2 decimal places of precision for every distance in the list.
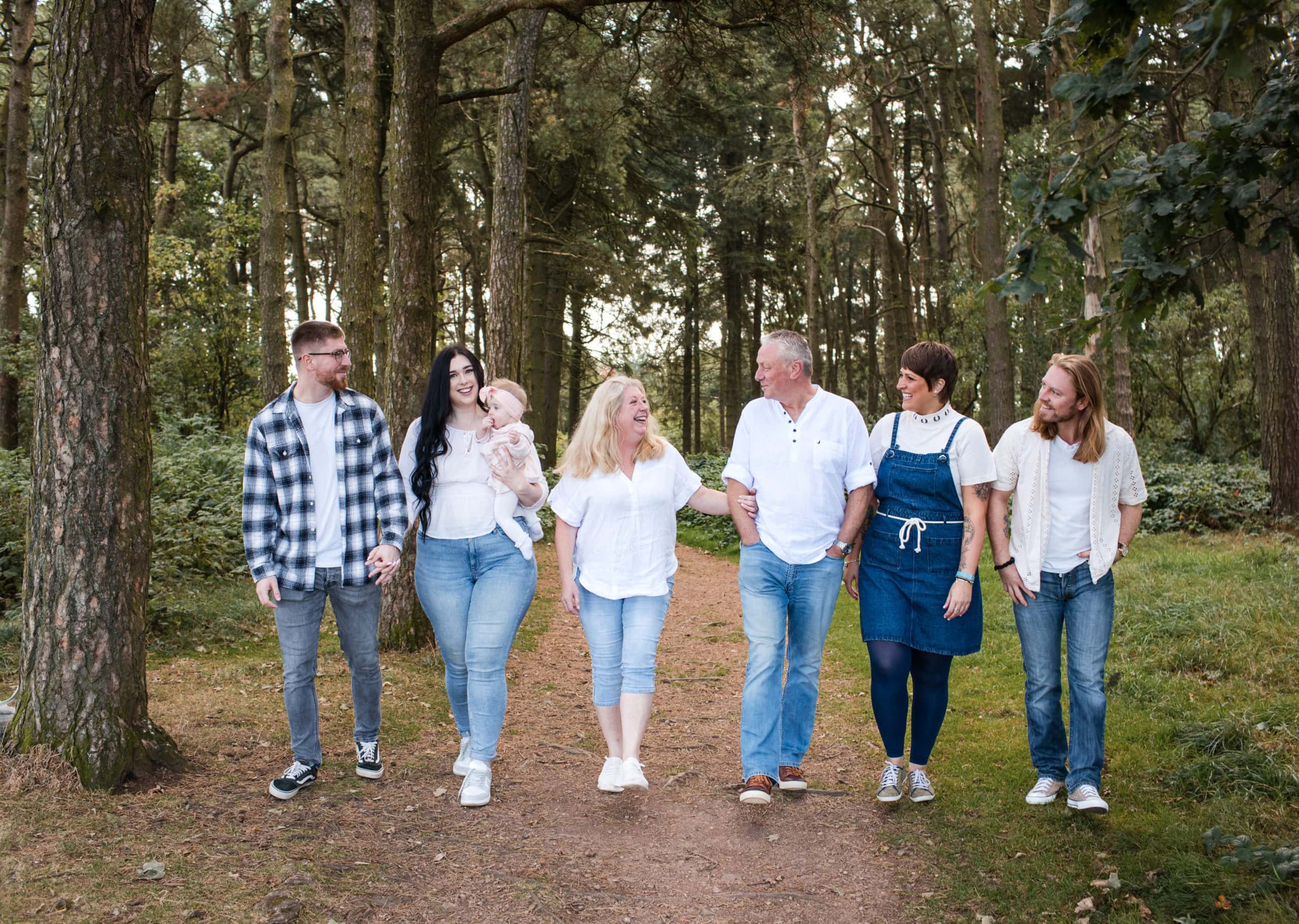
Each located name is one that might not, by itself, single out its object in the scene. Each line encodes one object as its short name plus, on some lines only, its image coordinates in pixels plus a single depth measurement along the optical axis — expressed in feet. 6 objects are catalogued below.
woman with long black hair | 16.26
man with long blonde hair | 15.12
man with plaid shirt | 15.48
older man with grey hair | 15.96
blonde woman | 16.17
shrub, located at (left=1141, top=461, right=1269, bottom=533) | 45.55
